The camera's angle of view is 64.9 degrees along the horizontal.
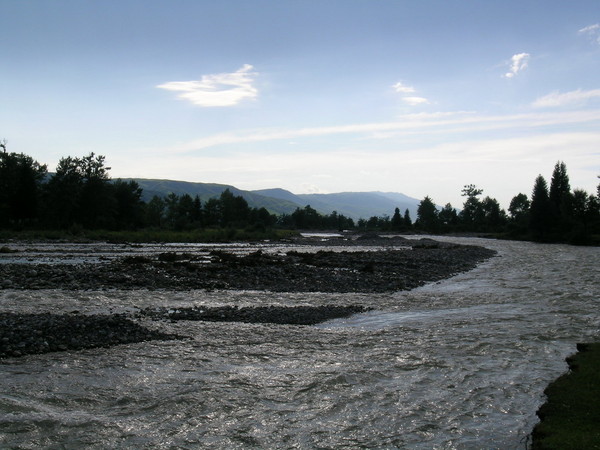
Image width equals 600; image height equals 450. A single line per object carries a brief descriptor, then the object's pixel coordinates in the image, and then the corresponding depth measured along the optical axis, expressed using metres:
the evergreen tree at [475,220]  189.00
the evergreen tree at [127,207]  107.76
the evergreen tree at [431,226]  188.35
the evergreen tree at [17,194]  87.94
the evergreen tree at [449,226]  186.60
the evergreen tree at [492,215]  175.88
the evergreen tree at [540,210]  111.94
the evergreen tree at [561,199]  109.38
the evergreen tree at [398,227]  194.12
